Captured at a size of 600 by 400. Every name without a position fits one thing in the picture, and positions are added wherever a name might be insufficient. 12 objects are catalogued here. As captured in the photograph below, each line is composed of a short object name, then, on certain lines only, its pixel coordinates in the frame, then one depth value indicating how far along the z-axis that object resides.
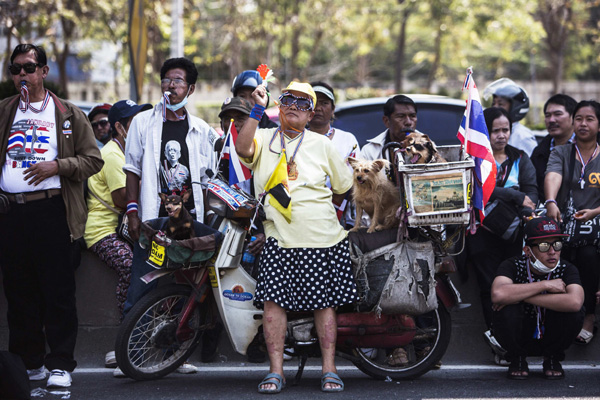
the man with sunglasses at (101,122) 14.40
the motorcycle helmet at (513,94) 15.51
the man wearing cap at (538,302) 10.75
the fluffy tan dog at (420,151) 10.00
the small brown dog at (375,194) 10.34
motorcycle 10.29
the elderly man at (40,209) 10.32
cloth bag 10.30
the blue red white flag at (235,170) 10.81
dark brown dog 10.33
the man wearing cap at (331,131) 12.31
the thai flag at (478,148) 10.13
